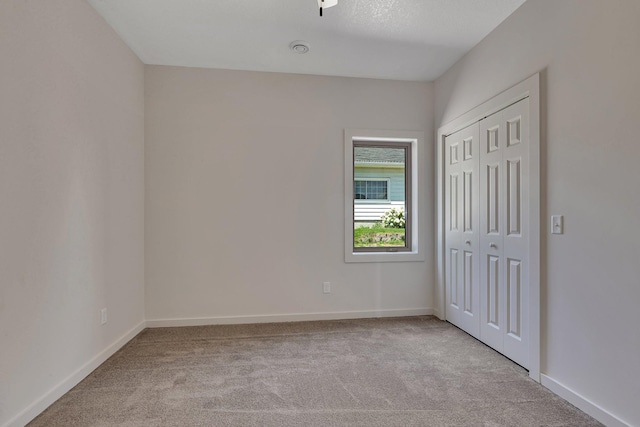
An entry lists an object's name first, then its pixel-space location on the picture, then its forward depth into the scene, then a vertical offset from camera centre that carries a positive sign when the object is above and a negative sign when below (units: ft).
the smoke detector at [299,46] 10.01 +5.05
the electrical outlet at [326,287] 12.32 -2.73
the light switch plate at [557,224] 7.10 -0.27
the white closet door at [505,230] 8.27 -0.49
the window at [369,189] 13.07 +0.90
